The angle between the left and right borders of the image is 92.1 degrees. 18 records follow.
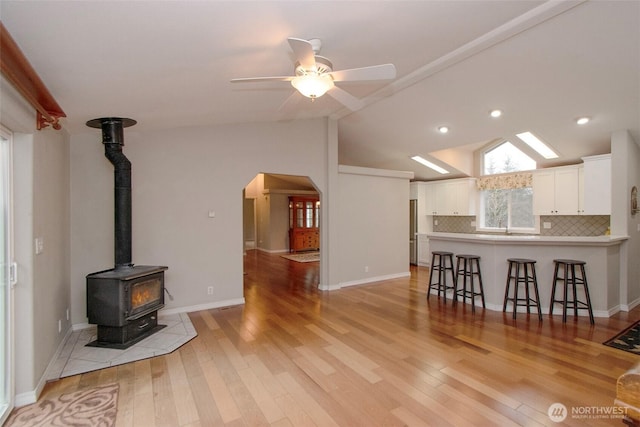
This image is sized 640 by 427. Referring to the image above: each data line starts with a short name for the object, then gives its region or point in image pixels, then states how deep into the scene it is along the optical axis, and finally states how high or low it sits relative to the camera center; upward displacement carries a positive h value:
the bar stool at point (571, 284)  3.96 -0.95
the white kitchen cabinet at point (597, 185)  4.84 +0.44
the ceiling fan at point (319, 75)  2.28 +1.07
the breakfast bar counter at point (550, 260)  4.13 -0.68
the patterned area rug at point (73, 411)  2.12 -1.43
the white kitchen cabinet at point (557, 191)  5.57 +0.40
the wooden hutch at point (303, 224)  10.87 -0.38
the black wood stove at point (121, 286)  3.24 -0.79
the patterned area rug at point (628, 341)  3.18 -1.40
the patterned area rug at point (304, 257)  9.14 -1.36
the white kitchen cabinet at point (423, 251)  7.84 -0.99
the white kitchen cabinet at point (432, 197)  7.92 +0.41
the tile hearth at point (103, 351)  2.86 -1.41
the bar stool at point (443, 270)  4.94 -0.96
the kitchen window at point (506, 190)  6.52 +0.50
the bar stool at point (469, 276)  4.57 -0.97
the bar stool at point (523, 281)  4.14 -0.95
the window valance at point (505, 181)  6.31 +0.68
